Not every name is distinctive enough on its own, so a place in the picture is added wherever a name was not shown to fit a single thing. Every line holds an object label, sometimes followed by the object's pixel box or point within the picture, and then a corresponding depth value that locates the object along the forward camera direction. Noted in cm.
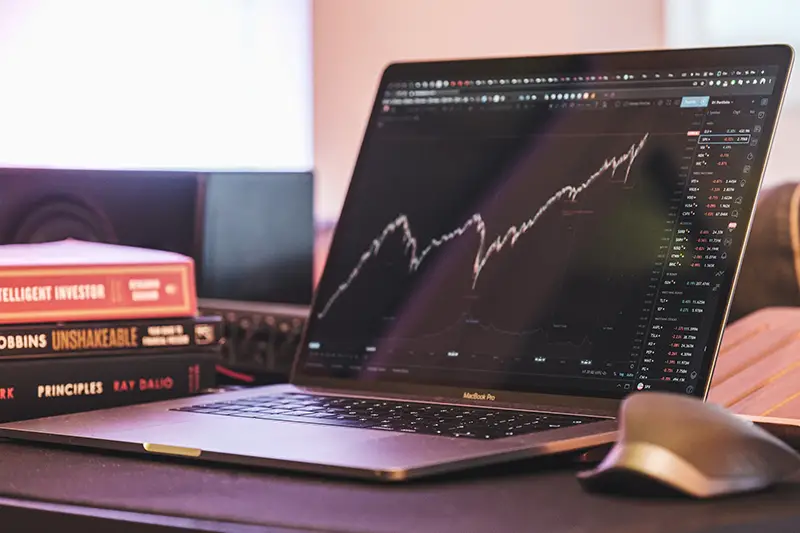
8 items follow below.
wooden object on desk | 117
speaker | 151
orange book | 126
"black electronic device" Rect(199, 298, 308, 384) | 157
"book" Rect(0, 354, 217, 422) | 126
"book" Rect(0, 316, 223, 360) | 126
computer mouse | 98
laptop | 117
